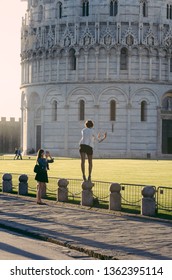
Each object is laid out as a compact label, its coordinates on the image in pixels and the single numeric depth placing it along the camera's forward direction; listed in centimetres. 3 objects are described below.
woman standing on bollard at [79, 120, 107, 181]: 2209
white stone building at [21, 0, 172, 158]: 8156
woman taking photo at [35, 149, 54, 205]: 2336
